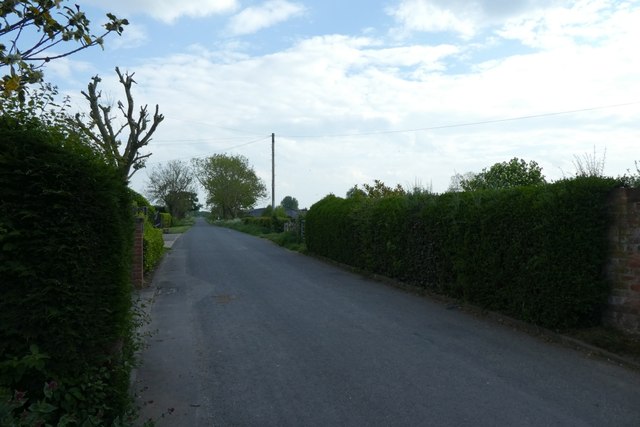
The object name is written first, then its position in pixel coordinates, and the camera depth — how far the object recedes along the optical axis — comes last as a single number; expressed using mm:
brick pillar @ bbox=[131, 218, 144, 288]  12120
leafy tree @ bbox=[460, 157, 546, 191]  18812
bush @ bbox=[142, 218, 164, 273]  14070
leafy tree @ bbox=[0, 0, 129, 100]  3268
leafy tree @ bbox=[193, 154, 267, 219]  83750
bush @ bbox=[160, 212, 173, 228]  51438
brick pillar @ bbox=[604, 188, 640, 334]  6875
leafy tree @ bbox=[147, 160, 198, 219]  77438
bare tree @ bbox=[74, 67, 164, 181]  10109
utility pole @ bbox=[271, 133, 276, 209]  48188
